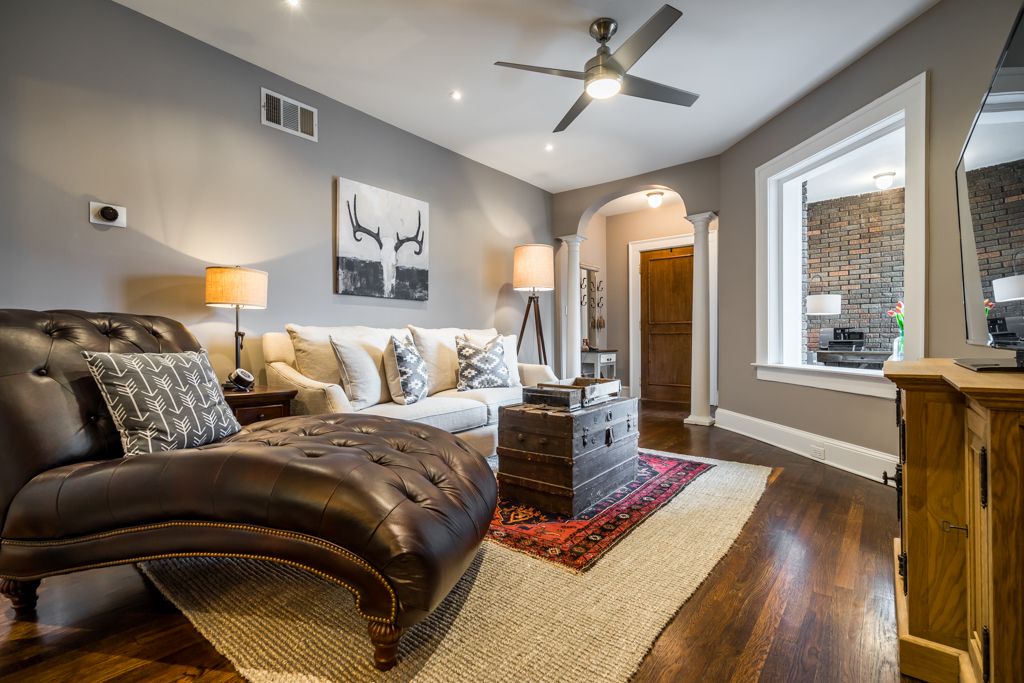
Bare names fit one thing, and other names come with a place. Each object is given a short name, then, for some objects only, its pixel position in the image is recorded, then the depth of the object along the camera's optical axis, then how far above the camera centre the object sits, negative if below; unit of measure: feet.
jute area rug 3.99 -2.88
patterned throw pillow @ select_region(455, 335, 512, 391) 11.51 -0.90
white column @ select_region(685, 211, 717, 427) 15.52 +0.14
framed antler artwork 11.62 +2.35
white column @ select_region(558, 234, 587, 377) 18.38 +0.56
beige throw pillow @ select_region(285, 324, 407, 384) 9.45 -0.46
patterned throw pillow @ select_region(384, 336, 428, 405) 9.89 -0.91
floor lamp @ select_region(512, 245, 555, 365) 15.35 +2.04
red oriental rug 6.13 -2.91
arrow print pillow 5.13 -0.80
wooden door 20.49 +0.27
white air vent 10.27 +4.92
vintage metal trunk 7.18 -2.02
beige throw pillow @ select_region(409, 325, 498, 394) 11.59 -0.65
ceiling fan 7.82 +4.74
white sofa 8.36 -1.23
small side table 7.59 -1.22
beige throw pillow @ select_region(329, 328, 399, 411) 9.36 -0.85
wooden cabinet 3.34 -1.56
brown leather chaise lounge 3.85 -1.55
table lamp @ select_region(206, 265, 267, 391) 8.24 +0.74
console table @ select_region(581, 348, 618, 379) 20.03 -1.42
